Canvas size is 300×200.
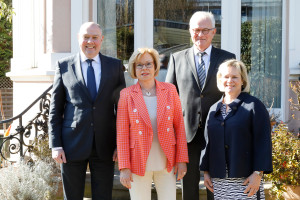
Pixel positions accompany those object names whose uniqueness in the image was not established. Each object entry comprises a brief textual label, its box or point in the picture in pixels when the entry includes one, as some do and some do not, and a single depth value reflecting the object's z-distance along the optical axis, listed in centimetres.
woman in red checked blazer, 305
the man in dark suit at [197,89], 346
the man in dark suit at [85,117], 326
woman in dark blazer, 290
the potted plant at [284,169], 425
